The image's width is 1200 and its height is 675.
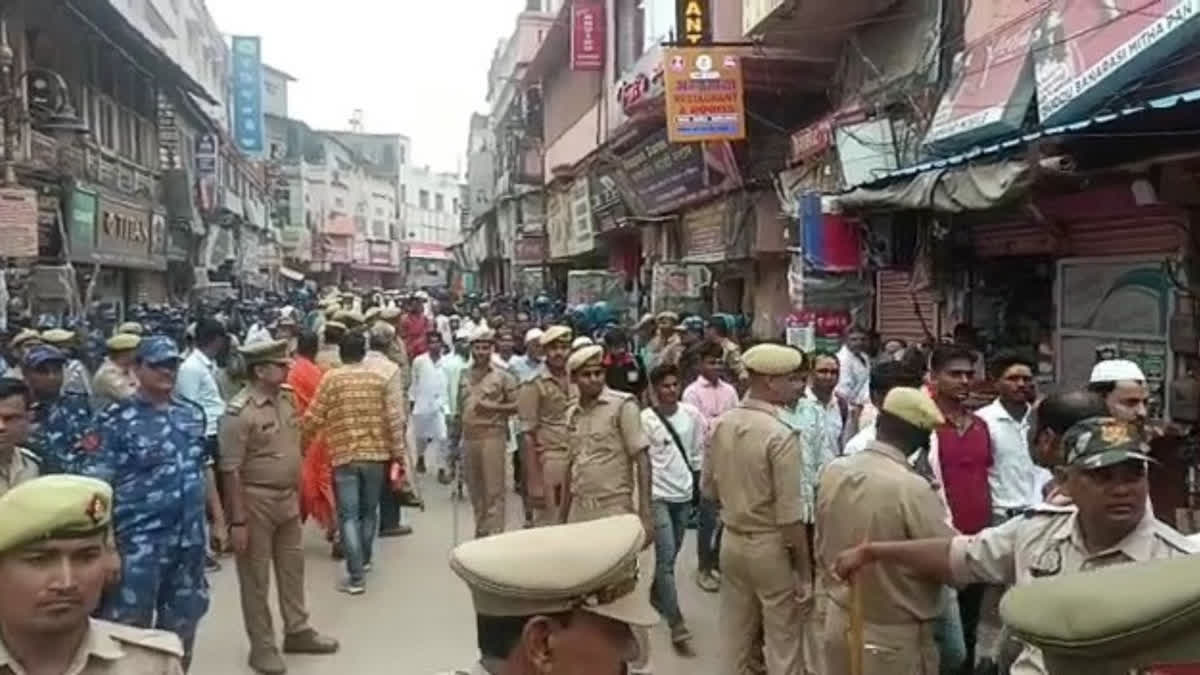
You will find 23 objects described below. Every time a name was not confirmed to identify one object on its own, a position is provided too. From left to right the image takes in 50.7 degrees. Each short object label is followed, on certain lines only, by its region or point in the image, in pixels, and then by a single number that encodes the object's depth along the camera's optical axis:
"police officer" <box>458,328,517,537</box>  9.32
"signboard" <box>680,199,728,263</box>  16.98
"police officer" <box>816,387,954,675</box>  4.57
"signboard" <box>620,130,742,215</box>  16.66
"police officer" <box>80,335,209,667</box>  5.18
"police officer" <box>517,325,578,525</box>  8.40
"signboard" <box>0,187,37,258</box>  12.84
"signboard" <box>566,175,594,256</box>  26.34
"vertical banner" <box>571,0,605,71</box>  25.50
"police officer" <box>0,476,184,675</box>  2.73
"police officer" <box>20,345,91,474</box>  6.10
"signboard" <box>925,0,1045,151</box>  8.91
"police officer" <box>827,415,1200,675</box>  3.11
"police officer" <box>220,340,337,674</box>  6.66
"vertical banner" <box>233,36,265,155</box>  44.69
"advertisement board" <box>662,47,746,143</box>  13.73
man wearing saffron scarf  9.07
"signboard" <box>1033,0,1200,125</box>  7.16
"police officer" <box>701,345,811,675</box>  5.63
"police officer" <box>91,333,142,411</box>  7.80
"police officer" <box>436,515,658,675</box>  2.01
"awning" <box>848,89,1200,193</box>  5.76
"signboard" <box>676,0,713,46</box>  15.47
